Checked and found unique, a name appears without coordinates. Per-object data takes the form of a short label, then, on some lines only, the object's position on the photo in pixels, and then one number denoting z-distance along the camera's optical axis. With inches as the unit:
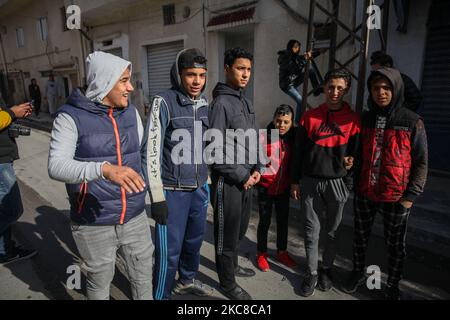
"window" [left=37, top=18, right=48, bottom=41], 707.5
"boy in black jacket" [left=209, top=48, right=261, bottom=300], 90.7
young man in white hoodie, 63.7
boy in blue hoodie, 80.5
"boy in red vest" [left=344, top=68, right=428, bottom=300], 88.4
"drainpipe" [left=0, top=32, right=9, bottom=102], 927.0
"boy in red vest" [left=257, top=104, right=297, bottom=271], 113.0
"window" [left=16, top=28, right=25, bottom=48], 813.6
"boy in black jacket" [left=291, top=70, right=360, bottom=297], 96.2
